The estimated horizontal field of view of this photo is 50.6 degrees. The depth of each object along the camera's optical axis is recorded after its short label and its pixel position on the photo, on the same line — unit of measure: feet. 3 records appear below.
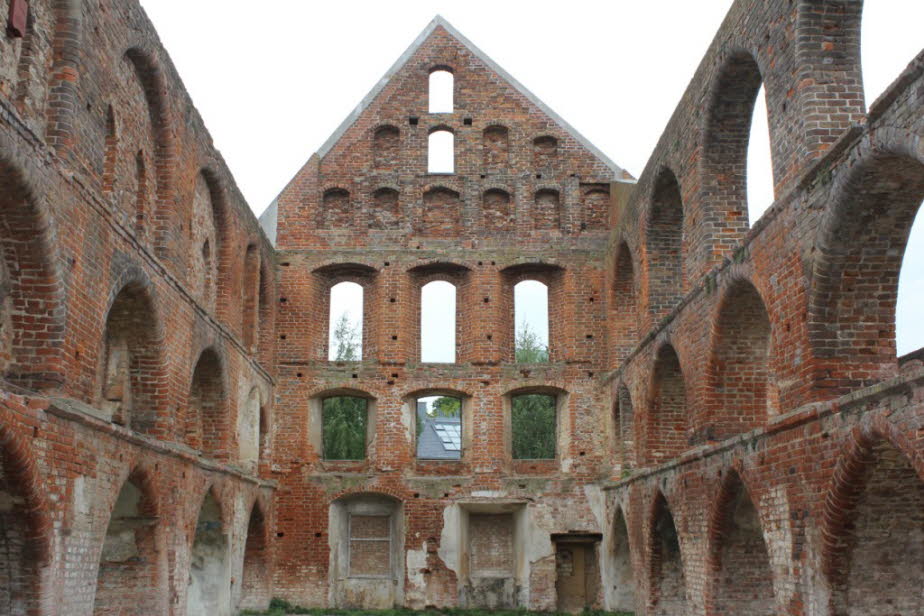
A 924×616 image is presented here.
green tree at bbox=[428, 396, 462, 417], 127.90
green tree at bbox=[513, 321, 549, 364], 106.73
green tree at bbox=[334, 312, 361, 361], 101.71
